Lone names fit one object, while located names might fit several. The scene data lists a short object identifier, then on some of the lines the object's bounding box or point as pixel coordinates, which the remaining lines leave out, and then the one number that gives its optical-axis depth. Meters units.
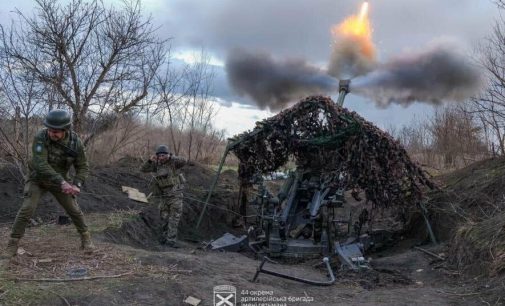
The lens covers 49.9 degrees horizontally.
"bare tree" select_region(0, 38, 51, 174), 11.89
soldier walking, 7.12
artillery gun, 10.35
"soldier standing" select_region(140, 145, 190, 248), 10.55
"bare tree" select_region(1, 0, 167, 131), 12.95
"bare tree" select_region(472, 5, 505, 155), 13.53
